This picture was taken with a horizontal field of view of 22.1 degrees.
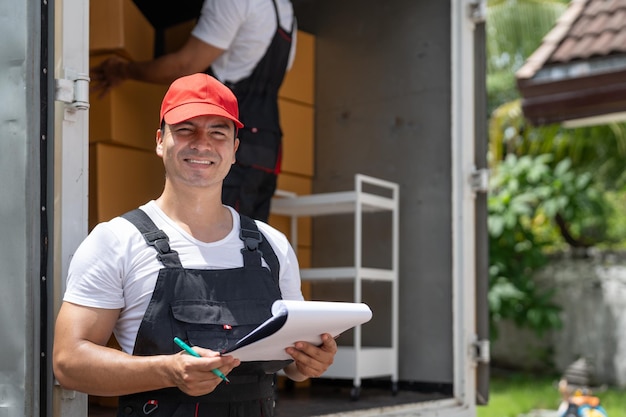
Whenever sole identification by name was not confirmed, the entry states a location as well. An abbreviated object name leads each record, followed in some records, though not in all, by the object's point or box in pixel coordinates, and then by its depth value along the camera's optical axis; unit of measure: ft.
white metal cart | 19.97
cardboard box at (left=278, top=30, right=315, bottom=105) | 22.85
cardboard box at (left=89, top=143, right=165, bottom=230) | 17.46
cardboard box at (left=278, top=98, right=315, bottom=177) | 22.63
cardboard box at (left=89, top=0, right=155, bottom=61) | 18.12
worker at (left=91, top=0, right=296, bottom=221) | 16.92
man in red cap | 9.76
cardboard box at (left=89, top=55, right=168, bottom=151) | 17.96
